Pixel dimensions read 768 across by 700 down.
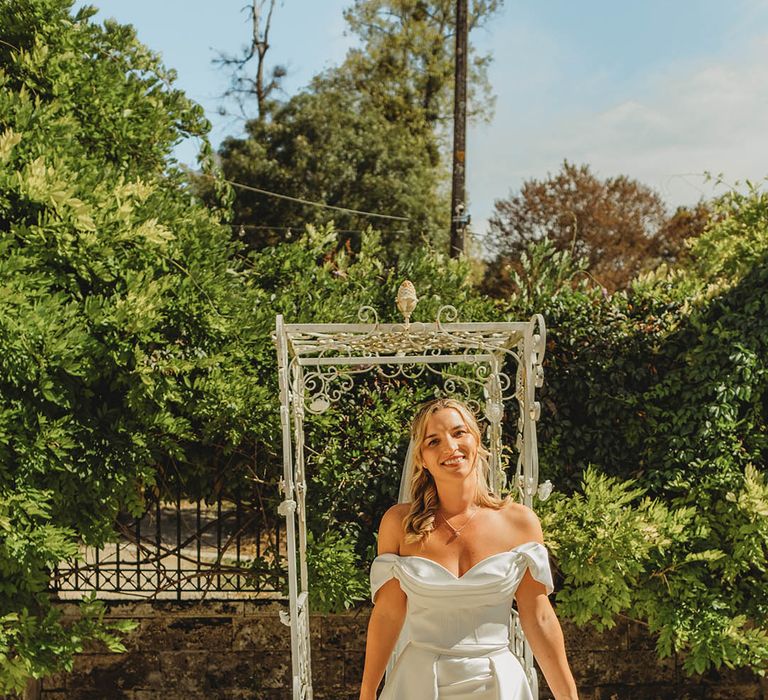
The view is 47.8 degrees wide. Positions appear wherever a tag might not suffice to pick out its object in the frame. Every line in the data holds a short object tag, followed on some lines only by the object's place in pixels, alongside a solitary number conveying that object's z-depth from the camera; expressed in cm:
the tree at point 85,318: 415
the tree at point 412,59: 2177
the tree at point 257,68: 2031
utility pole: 1052
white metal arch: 400
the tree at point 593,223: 1859
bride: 282
